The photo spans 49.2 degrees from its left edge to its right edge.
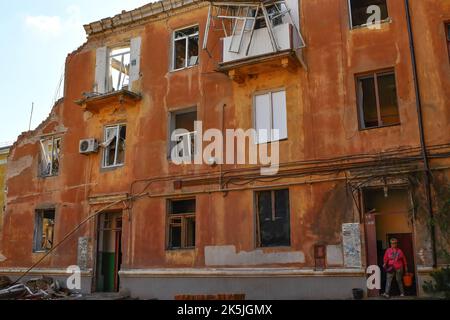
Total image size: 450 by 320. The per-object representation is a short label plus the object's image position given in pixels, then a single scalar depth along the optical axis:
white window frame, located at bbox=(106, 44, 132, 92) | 18.64
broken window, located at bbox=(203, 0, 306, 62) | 14.55
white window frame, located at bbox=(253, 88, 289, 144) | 14.68
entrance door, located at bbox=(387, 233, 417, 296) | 13.26
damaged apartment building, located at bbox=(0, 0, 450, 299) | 12.91
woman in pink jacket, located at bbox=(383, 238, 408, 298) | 12.26
